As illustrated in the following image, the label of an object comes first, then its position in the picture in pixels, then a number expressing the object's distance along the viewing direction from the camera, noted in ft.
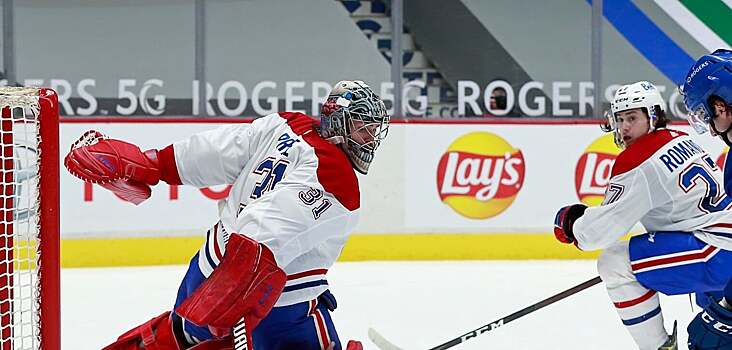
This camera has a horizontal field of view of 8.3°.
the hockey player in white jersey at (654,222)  80.88
